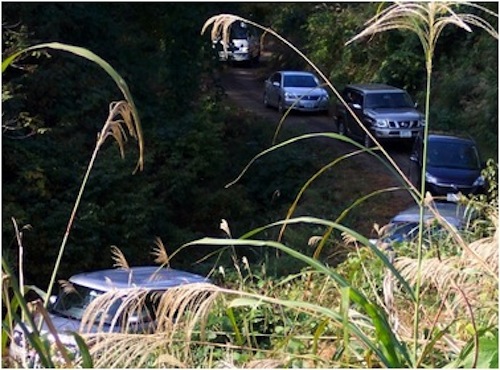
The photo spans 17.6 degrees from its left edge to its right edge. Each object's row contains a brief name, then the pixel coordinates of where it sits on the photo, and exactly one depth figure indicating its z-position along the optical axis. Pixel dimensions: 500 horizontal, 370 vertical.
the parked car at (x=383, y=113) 38.98
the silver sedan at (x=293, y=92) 47.42
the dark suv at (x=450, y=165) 30.91
